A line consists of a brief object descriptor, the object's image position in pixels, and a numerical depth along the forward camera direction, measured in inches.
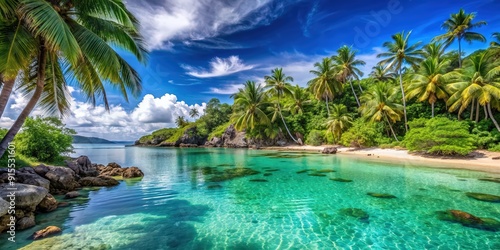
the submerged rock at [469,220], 245.7
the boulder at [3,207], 227.9
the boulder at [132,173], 609.9
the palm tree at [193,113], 3184.5
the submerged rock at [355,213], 286.6
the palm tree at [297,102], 1771.9
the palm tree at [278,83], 1584.6
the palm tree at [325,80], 1429.6
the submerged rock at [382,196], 371.9
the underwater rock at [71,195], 399.0
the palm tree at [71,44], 221.9
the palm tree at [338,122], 1302.9
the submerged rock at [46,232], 229.8
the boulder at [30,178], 349.8
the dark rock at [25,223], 251.4
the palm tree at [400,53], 1068.5
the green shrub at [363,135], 1178.6
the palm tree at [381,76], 1708.9
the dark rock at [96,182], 500.7
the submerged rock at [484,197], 343.6
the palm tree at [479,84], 756.6
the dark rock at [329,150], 1175.0
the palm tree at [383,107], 1072.8
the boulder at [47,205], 316.2
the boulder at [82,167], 581.3
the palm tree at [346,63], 1422.2
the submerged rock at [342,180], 514.6
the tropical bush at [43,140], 507.8
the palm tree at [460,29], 1070.4
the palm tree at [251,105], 1598.2
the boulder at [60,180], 430.0
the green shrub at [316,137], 1510.8
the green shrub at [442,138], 732.0
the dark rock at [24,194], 263.6
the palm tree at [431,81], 949.2
